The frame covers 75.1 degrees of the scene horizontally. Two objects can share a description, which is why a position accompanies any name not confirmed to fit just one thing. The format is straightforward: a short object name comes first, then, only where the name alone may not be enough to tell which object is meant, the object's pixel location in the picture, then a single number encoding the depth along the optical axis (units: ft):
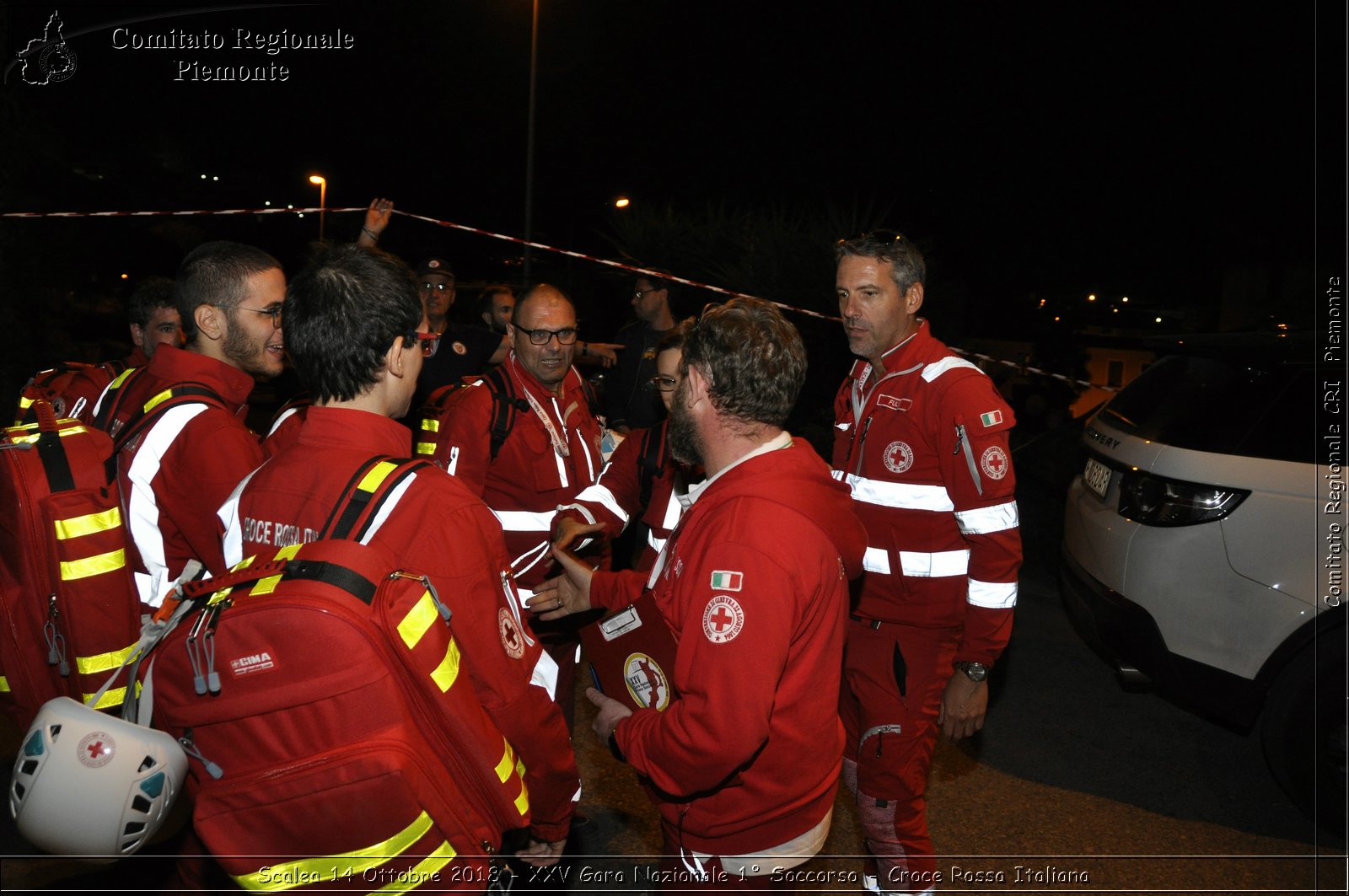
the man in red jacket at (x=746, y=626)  6.22
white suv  12.79
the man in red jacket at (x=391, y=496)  5.88
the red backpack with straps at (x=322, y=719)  4.88
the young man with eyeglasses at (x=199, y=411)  8.21
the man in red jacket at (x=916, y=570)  10.23
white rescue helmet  4.92
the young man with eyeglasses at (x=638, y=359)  21.70
